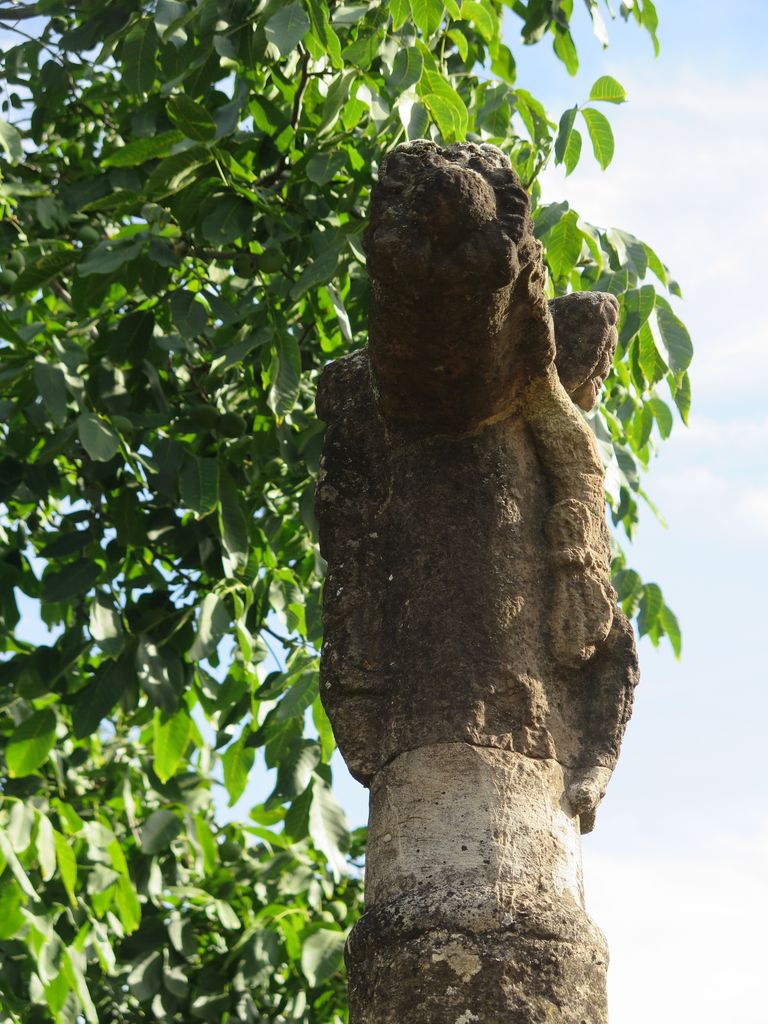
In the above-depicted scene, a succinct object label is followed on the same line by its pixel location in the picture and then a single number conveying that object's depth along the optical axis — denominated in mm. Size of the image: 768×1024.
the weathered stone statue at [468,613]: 5039
